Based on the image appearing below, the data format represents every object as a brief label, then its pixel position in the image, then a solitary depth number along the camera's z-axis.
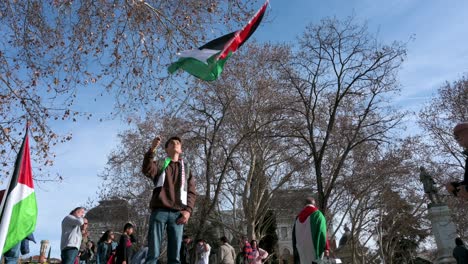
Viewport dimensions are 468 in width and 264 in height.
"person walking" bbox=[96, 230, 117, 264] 9.91
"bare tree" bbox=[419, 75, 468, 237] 22.20
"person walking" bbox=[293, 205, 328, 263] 6.57
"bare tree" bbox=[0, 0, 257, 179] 8.59
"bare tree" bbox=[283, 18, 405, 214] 16.11
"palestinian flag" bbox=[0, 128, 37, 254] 3.10
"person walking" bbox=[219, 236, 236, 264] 11.94
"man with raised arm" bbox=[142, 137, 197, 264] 4.71
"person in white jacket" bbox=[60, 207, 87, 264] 7.76
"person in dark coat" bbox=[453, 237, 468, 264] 9.70
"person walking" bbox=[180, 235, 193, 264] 11.09
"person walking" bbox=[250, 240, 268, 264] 11.99
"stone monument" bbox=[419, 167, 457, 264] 13.17
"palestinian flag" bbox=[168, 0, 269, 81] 6.53
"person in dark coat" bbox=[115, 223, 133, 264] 8.34
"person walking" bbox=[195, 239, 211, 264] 11.97
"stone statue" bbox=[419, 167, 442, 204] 14.36
